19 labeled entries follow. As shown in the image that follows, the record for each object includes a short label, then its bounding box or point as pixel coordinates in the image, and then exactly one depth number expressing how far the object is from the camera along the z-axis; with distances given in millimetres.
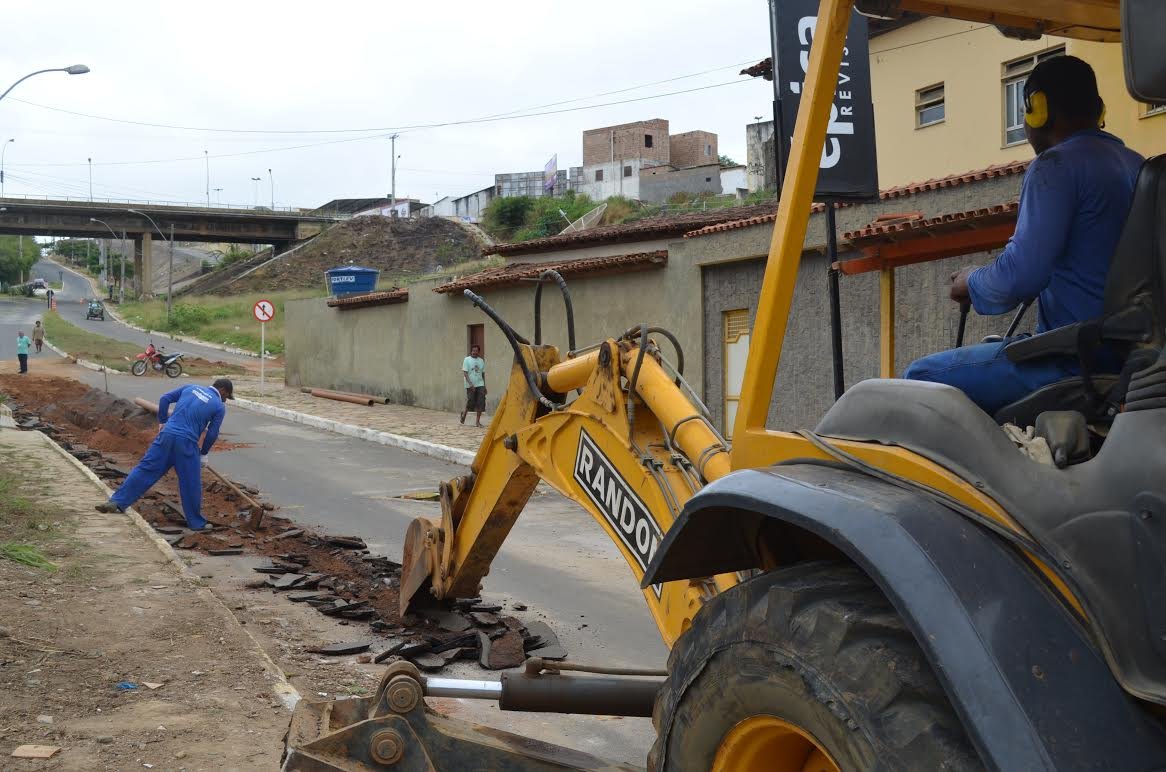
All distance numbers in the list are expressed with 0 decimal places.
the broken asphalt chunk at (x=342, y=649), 6863
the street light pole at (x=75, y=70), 25125
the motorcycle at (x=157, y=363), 38453
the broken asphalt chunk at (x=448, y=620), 6844
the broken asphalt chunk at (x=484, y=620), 7168
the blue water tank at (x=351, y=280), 35106
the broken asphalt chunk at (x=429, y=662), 6430
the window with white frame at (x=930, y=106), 19984
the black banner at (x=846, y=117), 3166
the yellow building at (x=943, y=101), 18625
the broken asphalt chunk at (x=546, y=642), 6879
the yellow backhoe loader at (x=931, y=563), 1799
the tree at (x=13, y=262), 110500
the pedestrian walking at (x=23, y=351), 38344
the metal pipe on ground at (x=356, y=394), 29562
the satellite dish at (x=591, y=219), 52197
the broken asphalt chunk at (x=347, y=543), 10453
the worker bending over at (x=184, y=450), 11203
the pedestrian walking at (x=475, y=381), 21641
